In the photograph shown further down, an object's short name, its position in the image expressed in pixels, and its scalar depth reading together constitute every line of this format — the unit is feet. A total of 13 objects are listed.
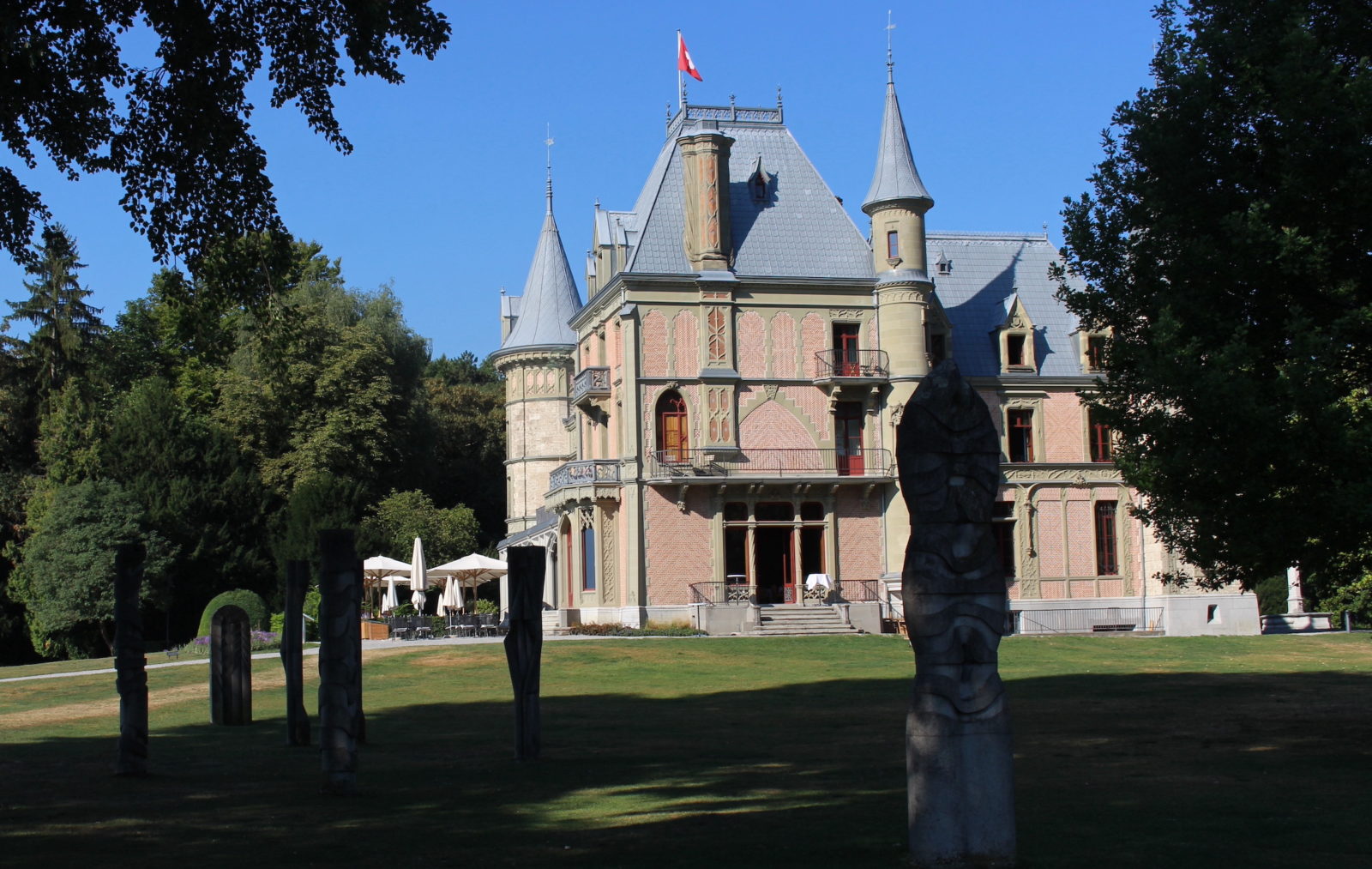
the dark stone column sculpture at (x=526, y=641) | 53.52
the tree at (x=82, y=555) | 172.76
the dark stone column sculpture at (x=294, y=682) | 60.44
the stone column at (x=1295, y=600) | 154.61
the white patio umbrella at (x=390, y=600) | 154.71
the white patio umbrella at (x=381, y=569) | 154.41
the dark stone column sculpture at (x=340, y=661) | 44.86
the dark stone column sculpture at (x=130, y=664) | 51.13
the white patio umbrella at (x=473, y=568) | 153.79
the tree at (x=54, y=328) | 197.16
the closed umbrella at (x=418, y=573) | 146.41
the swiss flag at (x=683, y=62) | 171.83
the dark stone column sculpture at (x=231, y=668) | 70.74
